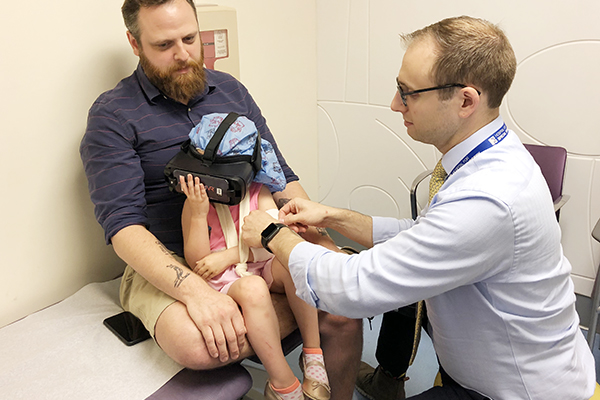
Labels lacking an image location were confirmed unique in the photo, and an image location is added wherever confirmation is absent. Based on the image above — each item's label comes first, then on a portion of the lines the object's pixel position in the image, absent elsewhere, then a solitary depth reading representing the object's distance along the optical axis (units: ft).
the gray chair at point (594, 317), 7.77
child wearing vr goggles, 5.16
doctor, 4.12
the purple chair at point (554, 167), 8.22
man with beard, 5.22
